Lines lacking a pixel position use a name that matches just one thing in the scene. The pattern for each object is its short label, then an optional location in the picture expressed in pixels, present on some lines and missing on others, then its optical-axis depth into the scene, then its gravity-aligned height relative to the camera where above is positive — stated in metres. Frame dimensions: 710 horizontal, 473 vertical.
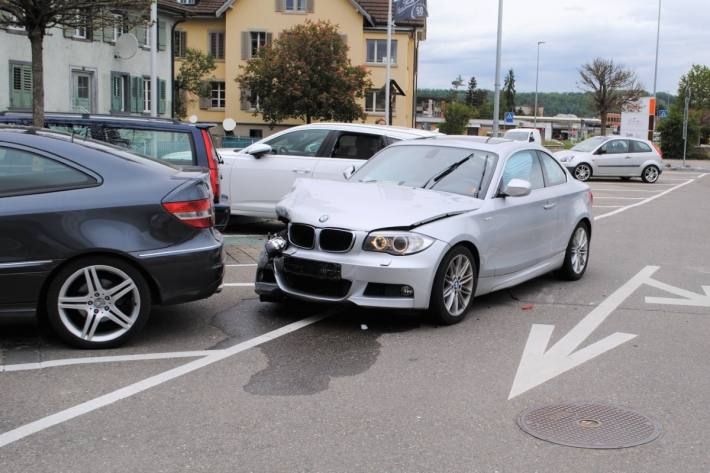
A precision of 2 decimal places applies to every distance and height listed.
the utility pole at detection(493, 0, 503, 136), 34.41 +2.66
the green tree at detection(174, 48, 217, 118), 47.78 +2.74
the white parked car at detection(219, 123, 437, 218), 11.88 -0.49
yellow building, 50.59 +5.21
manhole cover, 4.48 -1.62
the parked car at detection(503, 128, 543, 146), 38.24 -0.19
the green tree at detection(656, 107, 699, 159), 58.69 -0.04
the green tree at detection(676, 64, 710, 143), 112.06 +6.40
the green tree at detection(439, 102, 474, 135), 86.69 +0.89
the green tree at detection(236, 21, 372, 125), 45.62 +2.61
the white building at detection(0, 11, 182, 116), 29.30 +1.84
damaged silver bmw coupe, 6.58 -0.84
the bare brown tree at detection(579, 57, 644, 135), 72.00 +3.83
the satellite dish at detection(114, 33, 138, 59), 30.94 +2.73
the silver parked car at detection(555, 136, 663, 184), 30.02 -1.02
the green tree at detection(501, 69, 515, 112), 175.93 +8.35
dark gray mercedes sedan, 5.75 -0.82
